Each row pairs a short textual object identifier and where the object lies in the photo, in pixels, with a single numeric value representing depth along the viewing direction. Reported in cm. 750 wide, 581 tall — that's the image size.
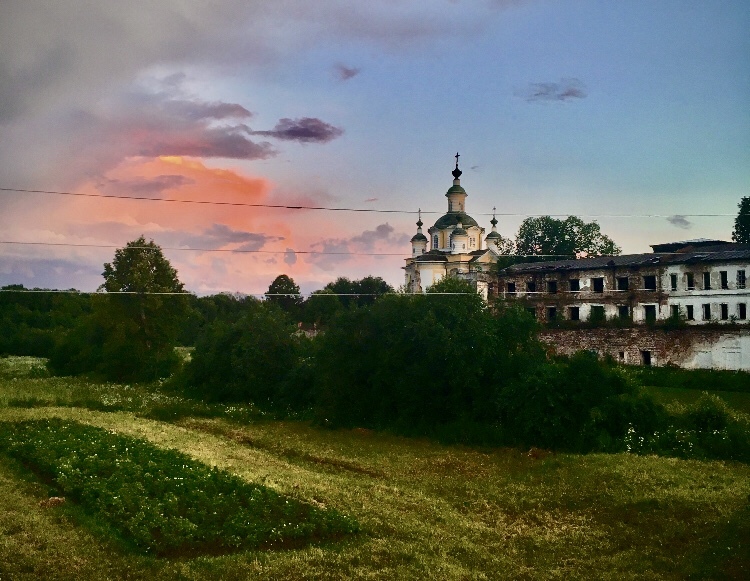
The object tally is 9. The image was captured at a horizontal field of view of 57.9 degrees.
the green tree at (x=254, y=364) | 4206
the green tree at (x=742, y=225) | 8069
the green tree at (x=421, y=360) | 3272
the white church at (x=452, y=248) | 7394
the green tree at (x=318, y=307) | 10562
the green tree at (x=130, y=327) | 5944
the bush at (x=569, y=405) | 2797
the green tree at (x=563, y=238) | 10044
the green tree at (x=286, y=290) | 11988
